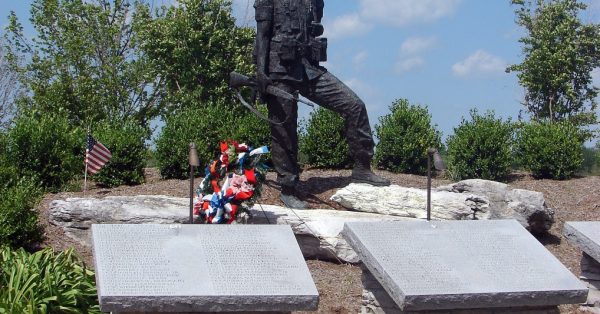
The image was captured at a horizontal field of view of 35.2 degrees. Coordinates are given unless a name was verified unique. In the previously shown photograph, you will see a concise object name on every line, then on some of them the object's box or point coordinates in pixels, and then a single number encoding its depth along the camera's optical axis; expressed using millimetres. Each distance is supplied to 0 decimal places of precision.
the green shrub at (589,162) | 16852
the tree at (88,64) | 17266
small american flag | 10406
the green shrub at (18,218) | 8586
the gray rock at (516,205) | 10297
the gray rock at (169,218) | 9414
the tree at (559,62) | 16141
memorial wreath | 8945
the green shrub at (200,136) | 11844
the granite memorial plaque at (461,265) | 6230
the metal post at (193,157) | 7152
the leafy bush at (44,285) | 7078
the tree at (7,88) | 21281
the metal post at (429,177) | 7984
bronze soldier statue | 10250
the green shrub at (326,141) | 12508
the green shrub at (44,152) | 11219
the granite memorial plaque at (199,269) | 5703
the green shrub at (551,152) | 12789
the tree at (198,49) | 17406
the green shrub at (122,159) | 11641
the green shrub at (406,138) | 12891
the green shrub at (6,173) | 10055
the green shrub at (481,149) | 12469
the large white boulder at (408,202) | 9969
